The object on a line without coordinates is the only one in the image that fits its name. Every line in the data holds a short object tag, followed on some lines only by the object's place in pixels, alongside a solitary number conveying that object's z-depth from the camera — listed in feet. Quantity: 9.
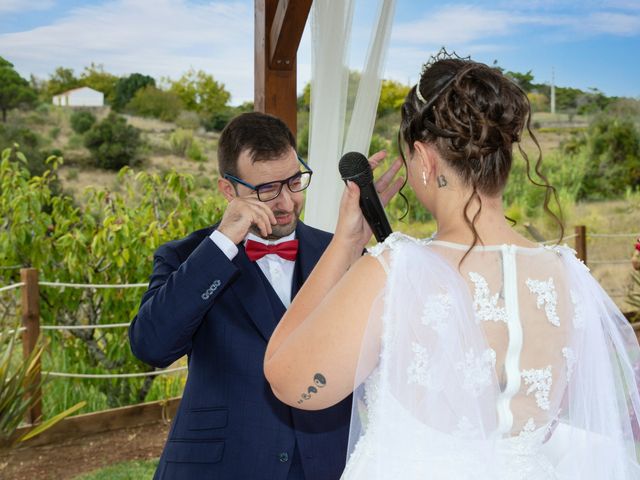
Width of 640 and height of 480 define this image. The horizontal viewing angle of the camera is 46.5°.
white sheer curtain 11.00
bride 3.76
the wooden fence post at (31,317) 13.47
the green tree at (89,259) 15.90
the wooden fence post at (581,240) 22.31
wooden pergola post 11.09
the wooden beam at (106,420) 14.17
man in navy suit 5.22
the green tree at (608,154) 34.86
